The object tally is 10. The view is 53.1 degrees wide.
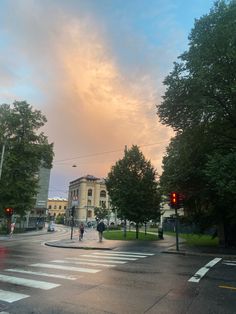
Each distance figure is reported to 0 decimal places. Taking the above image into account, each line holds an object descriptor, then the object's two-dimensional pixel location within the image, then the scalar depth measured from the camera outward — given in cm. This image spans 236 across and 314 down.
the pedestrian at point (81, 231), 2077
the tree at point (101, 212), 6446
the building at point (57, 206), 10338
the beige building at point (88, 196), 7533
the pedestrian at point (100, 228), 1885
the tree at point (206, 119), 1365
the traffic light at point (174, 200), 1474
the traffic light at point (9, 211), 2623
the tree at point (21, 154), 3016
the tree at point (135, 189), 2151
